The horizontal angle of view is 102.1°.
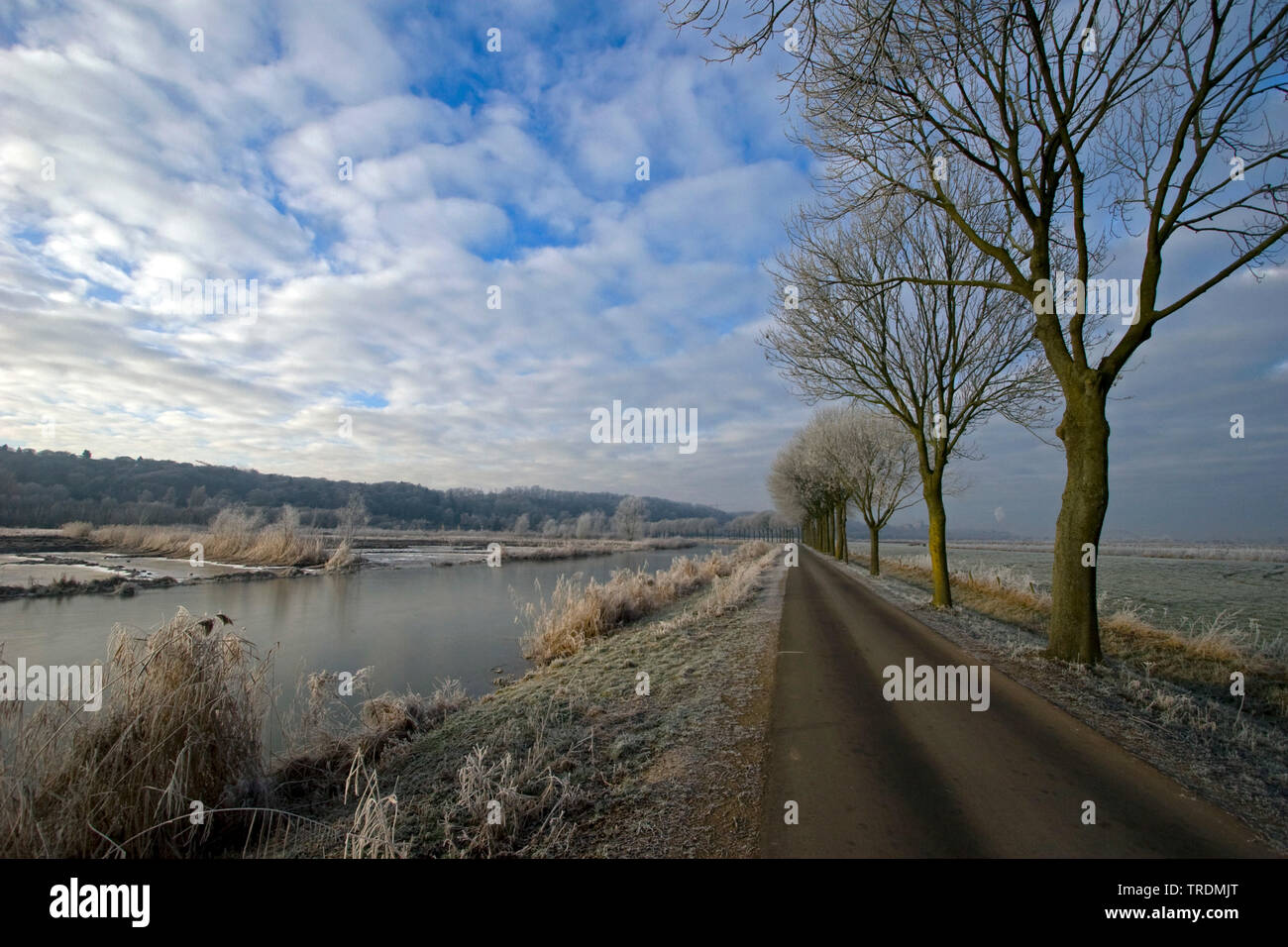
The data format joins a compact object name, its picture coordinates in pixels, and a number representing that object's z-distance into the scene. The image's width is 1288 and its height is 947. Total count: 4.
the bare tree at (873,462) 27.89
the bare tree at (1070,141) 6.71
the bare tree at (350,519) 32.91
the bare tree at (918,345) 13.38
